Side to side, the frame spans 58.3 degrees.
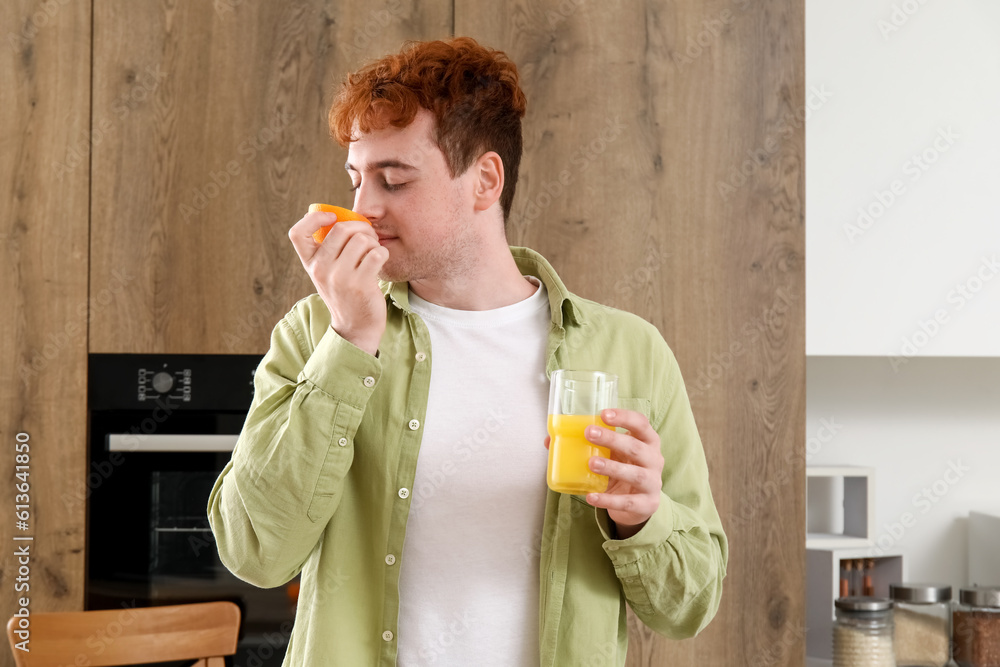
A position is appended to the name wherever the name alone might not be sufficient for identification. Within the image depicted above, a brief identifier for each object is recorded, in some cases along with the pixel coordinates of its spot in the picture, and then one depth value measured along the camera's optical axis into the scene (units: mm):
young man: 1008
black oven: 1882
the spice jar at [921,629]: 2088
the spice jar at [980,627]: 2029
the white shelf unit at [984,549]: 2459
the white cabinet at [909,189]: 2189
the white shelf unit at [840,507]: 2352
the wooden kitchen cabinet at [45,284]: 1854
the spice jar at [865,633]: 1997
